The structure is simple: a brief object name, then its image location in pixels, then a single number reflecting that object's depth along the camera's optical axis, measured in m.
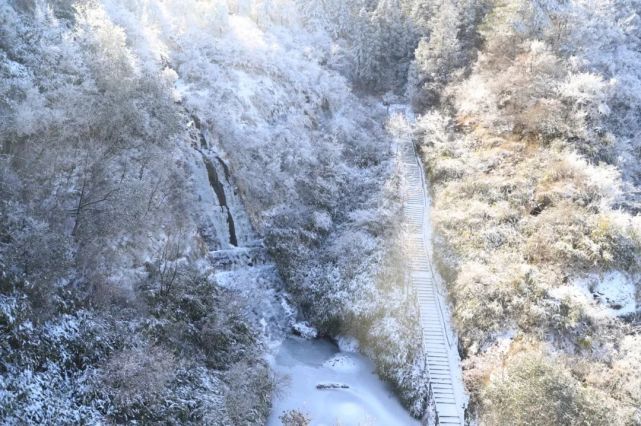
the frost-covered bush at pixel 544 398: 15.12
